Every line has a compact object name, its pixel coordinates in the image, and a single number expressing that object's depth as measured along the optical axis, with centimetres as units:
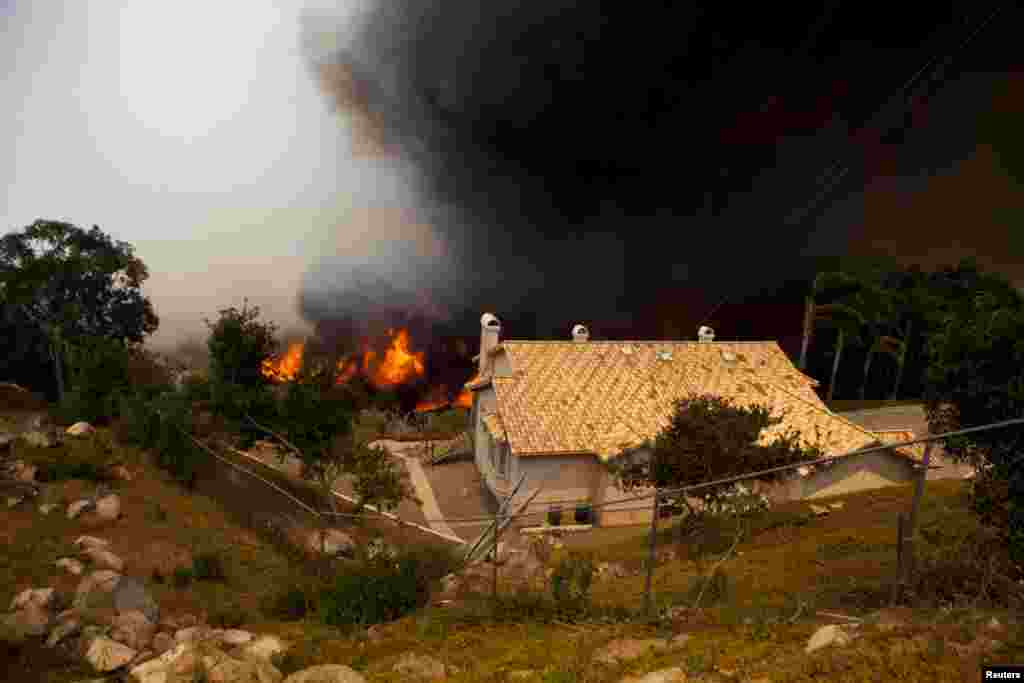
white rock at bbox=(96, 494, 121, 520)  1842
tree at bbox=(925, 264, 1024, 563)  1029
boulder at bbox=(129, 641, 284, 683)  1012
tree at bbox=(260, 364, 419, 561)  2030
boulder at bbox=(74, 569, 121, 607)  1351
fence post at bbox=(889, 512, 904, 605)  999
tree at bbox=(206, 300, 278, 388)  2205
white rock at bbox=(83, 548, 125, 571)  1566
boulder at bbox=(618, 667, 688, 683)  860
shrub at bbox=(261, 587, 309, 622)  1498
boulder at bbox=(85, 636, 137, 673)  1123
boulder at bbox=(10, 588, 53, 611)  1298
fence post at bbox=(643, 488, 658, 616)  1157
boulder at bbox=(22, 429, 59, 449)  2214
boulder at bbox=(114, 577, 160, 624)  1355
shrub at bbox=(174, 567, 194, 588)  1606
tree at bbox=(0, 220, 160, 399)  3919
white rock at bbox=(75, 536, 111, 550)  1634
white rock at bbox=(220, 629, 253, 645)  1237
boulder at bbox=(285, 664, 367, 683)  1020
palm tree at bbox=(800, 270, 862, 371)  4662
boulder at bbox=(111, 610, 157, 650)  1220
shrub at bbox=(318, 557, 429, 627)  1420
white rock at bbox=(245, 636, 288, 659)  1181
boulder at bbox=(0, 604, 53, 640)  1205
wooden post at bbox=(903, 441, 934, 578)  923
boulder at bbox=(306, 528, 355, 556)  2025
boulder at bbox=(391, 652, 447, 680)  1050
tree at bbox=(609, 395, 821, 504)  1728
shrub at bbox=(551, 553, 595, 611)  1298
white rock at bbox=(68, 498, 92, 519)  1802
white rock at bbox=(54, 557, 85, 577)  1495
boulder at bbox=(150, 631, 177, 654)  1216
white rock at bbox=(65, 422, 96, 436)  2531
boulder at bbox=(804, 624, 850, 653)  865
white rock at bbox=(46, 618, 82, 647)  1200
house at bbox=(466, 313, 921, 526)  2744
